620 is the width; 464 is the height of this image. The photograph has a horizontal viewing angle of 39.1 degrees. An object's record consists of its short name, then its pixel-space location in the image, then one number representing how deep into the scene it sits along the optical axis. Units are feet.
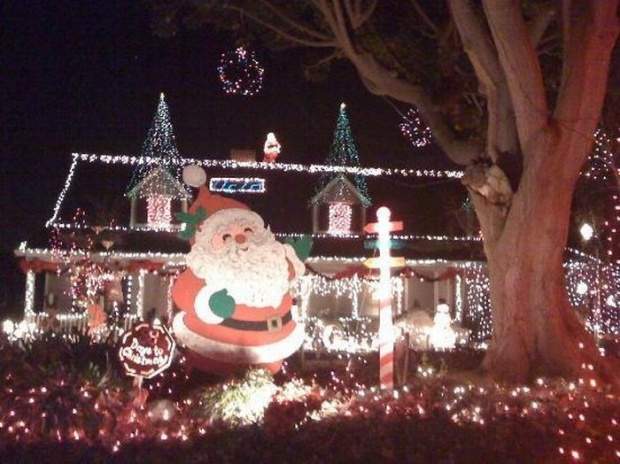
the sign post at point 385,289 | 38.73
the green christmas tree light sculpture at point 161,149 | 85.76
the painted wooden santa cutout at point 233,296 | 38.45
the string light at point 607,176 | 61.57
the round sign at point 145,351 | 35.01
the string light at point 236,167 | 86.79
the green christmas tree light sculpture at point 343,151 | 92.89
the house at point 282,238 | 77.20
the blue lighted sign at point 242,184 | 87.65
